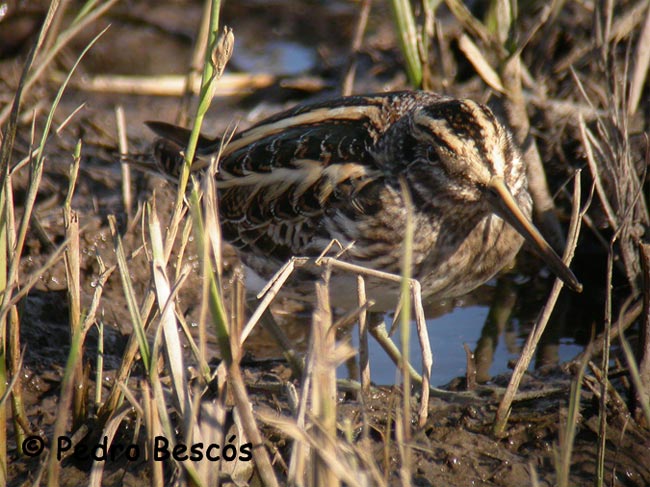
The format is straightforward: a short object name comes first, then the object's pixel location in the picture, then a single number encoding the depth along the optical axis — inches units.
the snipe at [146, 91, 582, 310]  287.4
